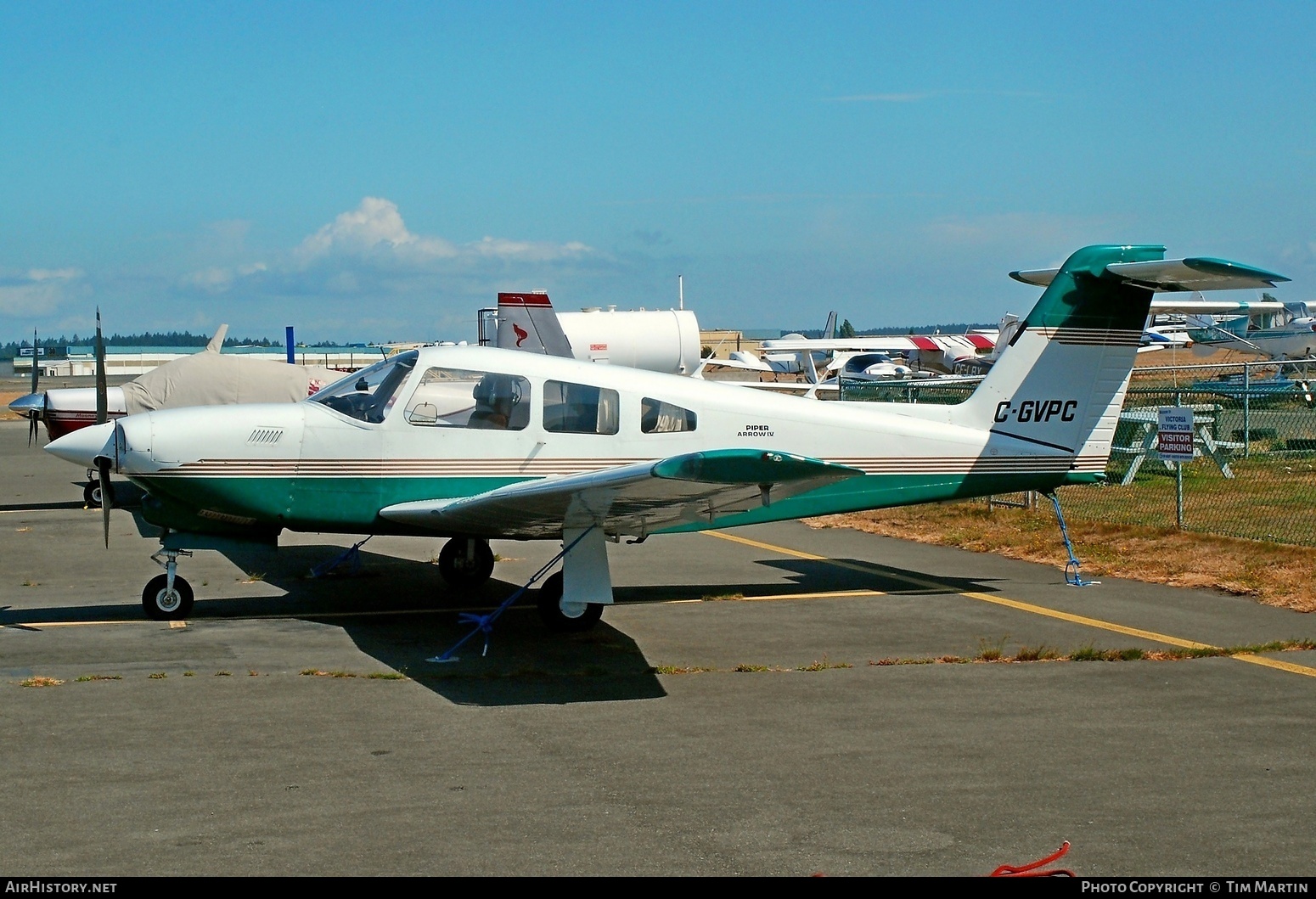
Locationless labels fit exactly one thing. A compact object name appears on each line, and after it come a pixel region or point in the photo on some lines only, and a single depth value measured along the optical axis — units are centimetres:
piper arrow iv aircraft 883
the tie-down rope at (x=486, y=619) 809
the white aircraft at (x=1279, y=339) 4694
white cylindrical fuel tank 2891
